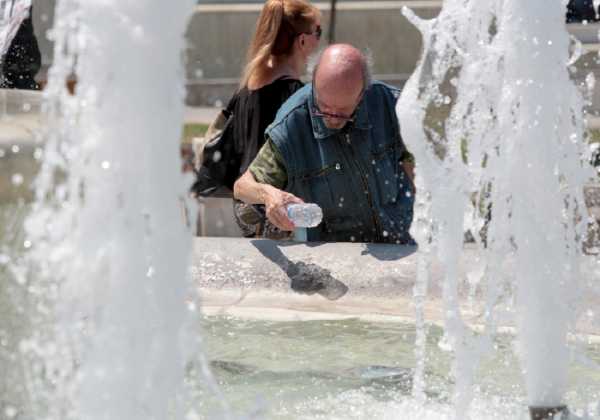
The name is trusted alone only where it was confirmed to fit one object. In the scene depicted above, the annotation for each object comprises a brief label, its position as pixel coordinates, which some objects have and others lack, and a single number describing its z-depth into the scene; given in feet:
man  28.61
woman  32.00
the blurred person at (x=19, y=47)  38.44
